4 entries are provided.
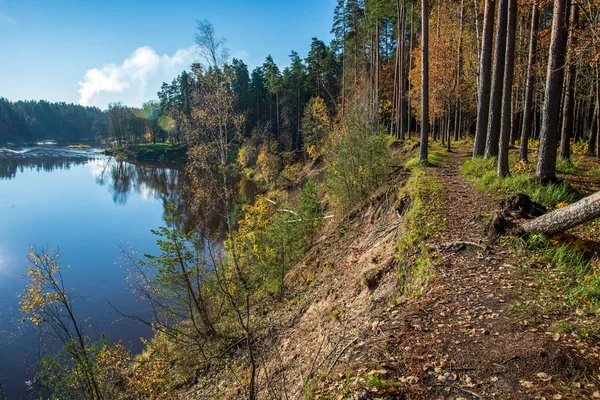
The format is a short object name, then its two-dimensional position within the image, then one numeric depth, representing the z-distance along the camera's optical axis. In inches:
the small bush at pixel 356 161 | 564.7
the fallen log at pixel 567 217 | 193.2
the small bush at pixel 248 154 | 1548.2
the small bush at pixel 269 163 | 1385.3
